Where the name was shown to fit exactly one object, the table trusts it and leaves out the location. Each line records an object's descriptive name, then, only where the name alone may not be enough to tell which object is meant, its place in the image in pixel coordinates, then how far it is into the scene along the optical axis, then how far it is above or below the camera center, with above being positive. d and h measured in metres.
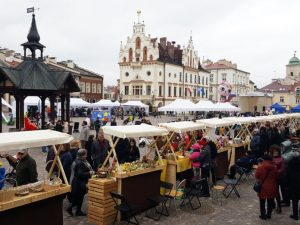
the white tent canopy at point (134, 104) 33.99 +1.11
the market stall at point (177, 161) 7.61 -1.57
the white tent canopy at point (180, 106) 24.68 +0.56
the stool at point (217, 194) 7.30 -2.66
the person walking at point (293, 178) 6.07 -1.70
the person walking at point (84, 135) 11.35 -1.07
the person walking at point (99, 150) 7.84 -1.23
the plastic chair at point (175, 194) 6.42 -2.22
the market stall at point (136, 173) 5.99 -1.59
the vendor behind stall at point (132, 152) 8.48 -1.41
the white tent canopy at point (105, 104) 30.20 +1.01
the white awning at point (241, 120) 11.35 -0.44
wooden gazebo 14.39 +1.94
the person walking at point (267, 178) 5.94 -1.65
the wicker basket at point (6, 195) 4.28 -1.47
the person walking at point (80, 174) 6.03 -1.54
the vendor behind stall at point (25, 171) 5.58 -1.34
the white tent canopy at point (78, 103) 28.54 +1.09
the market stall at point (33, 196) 4.28 -1.56
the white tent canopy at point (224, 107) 26.17 +0.46
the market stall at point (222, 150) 9.37 -1.55
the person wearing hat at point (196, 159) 7.68 -1.50
